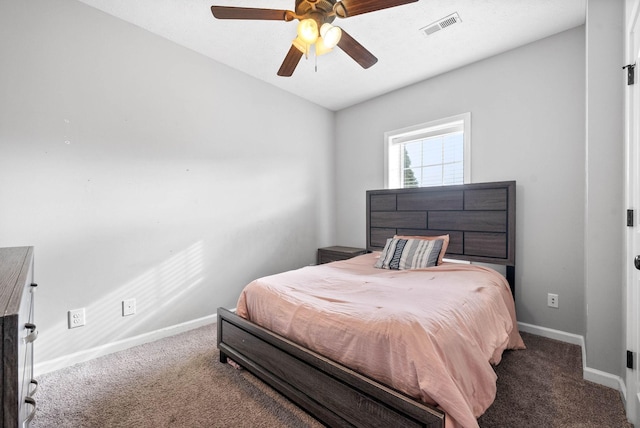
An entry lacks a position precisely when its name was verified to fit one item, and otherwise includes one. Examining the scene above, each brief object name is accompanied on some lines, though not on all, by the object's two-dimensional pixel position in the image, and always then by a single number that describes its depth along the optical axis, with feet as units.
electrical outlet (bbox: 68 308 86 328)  7.11
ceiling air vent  7.66
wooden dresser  2.11
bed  3.95
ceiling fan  5.41
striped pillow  8.81
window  10.26
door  4.84
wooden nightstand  11.89
